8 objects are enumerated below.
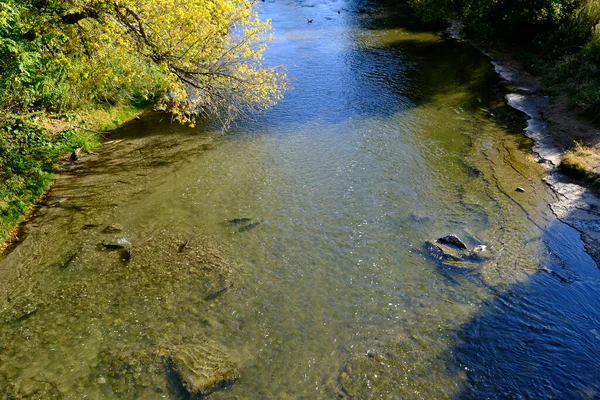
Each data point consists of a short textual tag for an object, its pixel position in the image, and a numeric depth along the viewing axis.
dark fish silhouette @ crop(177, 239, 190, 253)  14.77
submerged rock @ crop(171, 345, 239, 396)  10.37
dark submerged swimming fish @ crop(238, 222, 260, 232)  15.74
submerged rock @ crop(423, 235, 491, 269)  14.14
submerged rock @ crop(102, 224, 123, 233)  15.52
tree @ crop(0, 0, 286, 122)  13.43
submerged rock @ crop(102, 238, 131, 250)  14.85
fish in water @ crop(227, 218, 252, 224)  16.14
